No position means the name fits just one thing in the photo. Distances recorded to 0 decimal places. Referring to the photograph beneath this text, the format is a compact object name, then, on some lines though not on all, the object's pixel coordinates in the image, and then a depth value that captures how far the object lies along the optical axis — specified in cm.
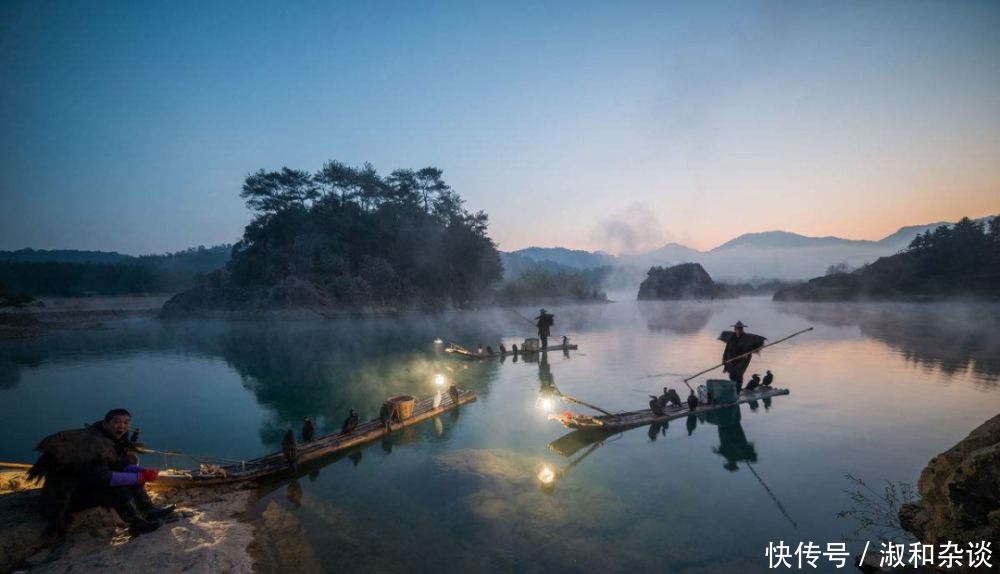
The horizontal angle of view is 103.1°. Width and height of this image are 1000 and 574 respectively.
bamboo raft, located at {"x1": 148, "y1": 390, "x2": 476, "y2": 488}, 974
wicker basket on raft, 1484
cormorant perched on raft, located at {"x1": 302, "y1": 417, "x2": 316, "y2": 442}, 1253
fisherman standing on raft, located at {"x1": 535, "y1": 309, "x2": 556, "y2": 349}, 3105
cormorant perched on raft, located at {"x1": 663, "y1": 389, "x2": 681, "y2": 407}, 1580
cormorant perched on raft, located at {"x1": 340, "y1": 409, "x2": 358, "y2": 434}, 1342
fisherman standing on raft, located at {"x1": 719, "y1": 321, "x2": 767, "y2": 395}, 1759
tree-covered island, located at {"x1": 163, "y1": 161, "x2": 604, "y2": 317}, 7006
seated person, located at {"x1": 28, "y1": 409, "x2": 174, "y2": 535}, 671
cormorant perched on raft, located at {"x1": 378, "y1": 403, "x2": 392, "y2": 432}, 1427
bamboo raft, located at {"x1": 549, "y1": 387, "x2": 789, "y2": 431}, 1377
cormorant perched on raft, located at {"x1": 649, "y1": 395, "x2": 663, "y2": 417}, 1508
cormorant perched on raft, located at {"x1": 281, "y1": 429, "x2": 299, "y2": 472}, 1098
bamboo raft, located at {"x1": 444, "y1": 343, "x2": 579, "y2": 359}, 2992
